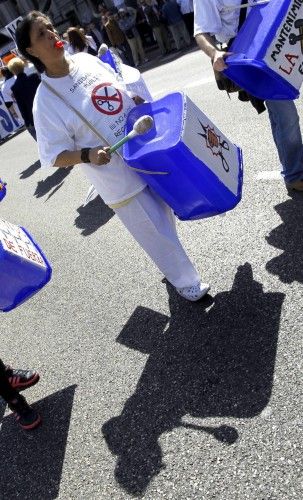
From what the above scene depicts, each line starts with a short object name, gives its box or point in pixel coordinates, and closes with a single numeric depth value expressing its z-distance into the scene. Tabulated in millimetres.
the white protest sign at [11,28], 11580
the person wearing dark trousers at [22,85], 6777
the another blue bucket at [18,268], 2541
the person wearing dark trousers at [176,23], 12016
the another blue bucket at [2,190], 2655
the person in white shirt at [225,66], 2918
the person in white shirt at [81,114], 2471
